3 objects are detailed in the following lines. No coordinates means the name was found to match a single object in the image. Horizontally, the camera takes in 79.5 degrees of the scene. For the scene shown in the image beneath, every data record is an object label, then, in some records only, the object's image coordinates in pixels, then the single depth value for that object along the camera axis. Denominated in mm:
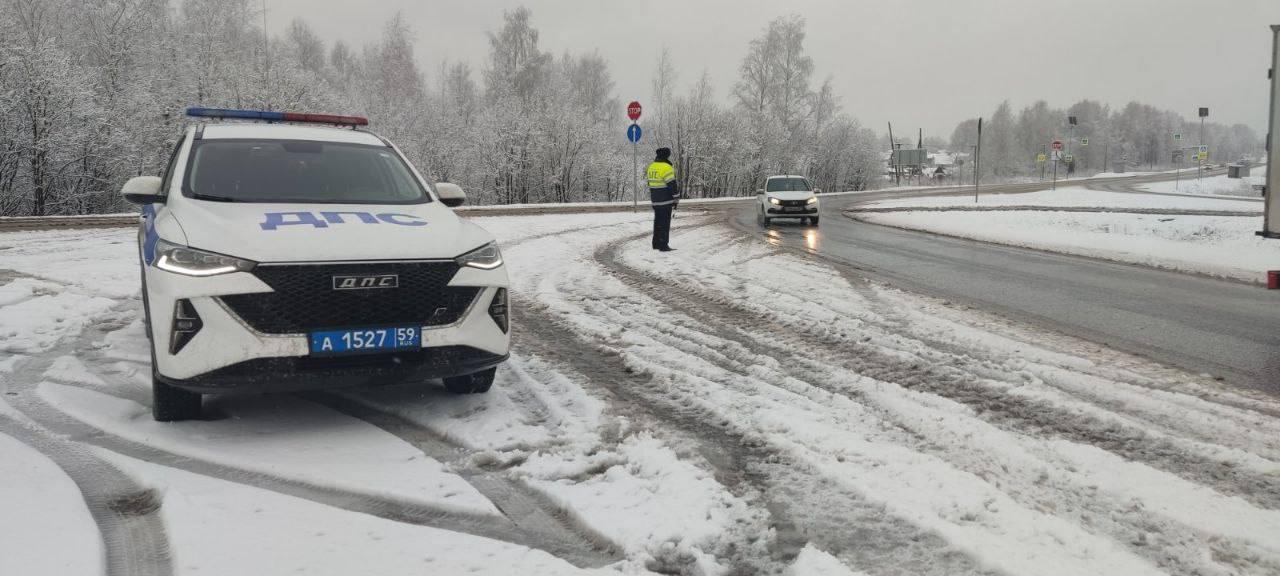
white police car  3678
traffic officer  13648
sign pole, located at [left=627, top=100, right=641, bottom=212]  23109
